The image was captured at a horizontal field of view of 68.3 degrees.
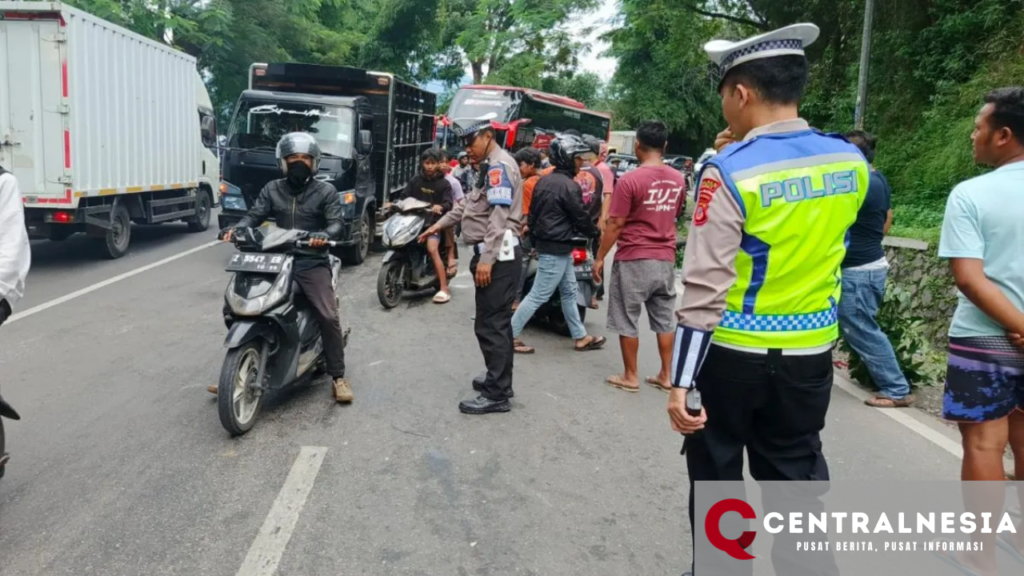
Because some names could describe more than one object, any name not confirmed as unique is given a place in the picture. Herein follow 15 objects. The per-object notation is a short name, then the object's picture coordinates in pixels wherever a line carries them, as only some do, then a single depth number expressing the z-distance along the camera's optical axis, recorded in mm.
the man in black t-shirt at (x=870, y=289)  5230
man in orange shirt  6891
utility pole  14680
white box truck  8633
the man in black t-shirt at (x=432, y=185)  8820
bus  18425
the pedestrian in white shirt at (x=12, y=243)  3010
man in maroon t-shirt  5285
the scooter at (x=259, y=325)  4223
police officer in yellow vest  2305
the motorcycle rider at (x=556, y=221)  6098
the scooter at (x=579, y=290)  7035
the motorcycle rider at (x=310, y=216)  4754
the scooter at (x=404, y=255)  7848
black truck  10195
